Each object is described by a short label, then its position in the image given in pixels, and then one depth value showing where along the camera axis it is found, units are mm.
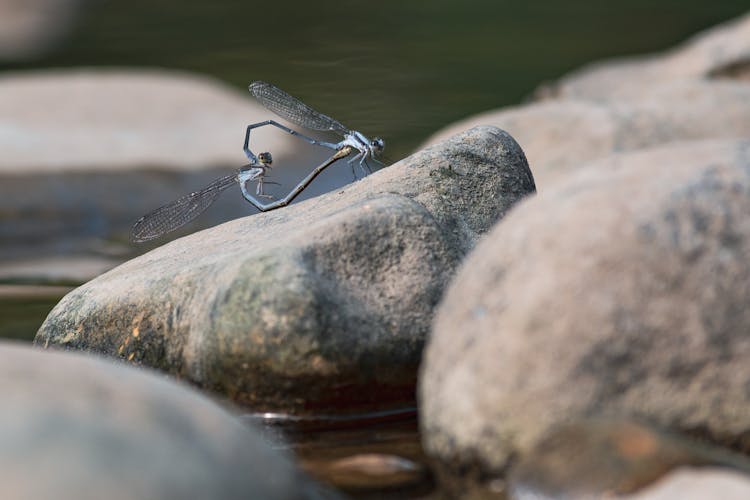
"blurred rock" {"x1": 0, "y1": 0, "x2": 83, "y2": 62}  25094
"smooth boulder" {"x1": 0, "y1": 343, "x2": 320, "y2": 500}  3850
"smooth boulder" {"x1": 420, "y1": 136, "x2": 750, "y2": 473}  4691
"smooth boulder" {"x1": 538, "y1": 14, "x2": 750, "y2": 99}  15937
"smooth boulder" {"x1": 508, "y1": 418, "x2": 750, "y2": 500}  4477
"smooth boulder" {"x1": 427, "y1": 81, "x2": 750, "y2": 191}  11266
